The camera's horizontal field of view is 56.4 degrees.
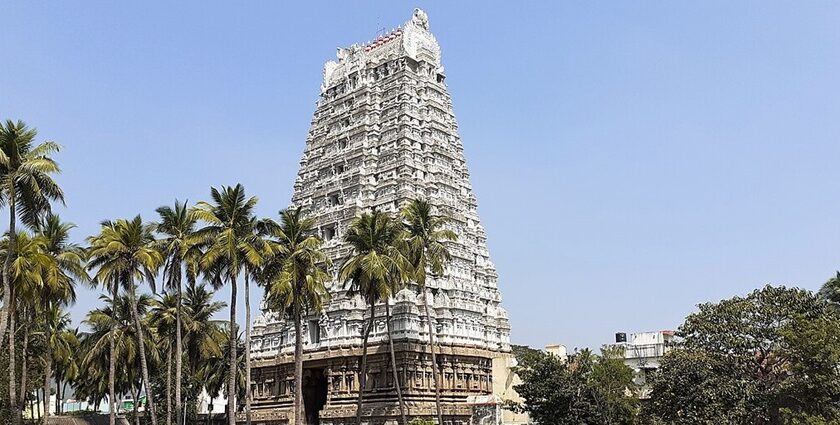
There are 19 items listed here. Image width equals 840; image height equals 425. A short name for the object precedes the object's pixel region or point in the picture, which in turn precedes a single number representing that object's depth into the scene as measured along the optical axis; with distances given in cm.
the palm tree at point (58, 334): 6719
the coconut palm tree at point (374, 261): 5047
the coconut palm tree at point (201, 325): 6425
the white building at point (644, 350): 6272
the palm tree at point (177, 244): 4981
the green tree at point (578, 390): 4800
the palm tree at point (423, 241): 5325
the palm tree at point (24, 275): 4000
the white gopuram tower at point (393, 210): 6212
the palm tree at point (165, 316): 6226
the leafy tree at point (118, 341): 6288
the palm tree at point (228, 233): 4728
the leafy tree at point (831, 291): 5626
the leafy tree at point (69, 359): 7150
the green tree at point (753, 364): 3962
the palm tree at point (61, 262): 4462
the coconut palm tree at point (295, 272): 4850
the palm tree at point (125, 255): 4906
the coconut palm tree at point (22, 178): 3700
